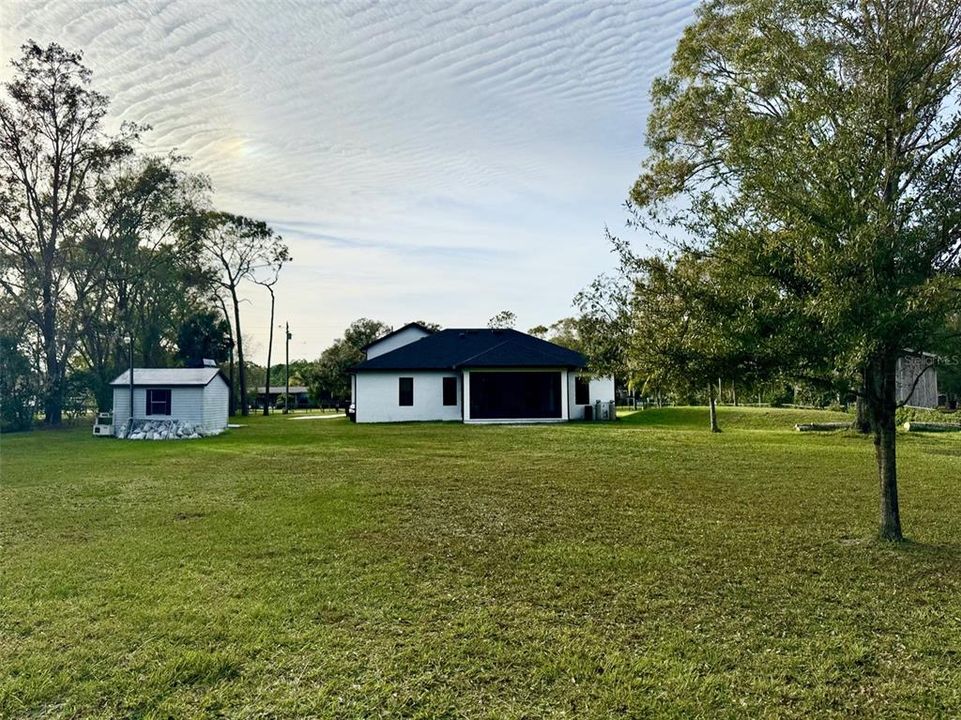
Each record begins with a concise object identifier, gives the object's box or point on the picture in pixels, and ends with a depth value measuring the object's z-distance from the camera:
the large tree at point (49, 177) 24.91
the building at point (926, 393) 24.67
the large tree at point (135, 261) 28.69
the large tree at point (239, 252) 37.22
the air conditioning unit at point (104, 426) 20.84
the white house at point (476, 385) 24.86
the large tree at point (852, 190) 5.07
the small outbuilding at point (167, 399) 20.98
